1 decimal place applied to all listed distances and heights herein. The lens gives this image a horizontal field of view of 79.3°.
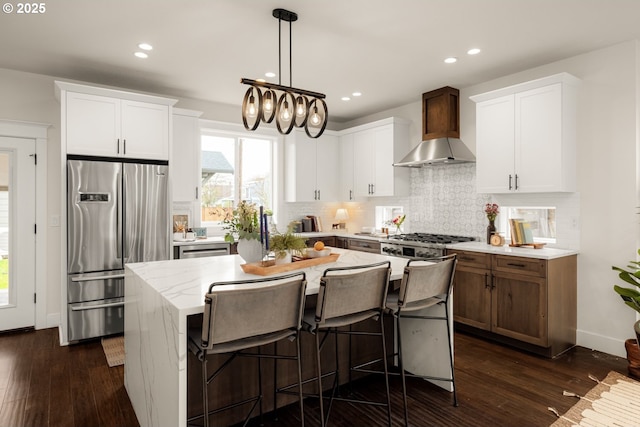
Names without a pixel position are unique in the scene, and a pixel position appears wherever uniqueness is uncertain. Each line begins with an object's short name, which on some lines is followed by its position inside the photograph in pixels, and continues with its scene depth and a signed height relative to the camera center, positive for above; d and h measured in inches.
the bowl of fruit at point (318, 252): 114.2 -11.6
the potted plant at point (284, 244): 102.8 -8.5
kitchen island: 67.1 -22.0
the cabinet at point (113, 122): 151.4 +37.9
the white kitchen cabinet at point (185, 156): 188.1 +28.3
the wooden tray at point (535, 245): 150.1 -12.9
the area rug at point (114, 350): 132.3 -50.6
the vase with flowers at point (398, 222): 212.7 -5.2
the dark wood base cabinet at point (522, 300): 134.2 -32.4
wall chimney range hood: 175.2 +37.9
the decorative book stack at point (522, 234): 154.0 -8.7
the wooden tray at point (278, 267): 94.3 -13.7
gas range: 168.2 -14.6
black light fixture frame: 108.0 +32.3
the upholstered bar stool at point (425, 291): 90.0 -19.3
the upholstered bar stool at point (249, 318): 65.1 -18.8
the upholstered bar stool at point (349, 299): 78.5 -18.5
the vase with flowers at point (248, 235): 100.8 -5.7
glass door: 161.3 -8.1
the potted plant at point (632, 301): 119.4 -28.9
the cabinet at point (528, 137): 140.8 +29.3
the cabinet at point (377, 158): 209.6 +31.5
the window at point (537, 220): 156.9 -3.3
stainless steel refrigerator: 150.4 -7.7
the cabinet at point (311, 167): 228.4 +27.7
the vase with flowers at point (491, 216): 166.2 -1.6
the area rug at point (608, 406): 93.8 -50.8
